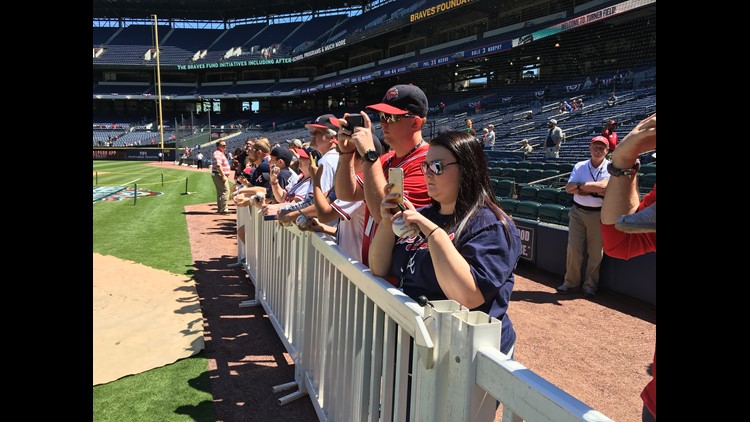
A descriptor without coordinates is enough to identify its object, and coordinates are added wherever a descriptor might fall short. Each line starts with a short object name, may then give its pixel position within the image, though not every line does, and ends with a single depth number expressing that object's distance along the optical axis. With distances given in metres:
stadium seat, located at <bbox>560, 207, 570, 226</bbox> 6.85
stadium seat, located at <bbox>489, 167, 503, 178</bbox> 11.90
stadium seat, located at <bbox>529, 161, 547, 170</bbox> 11.55
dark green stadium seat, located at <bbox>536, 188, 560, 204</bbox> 7.76
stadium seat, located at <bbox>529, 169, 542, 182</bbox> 10.34
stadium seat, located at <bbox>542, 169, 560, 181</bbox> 10.12
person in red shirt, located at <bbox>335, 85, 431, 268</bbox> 2.43
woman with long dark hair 1.73
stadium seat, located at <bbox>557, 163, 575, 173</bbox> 10.32
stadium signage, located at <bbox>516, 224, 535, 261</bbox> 7.27
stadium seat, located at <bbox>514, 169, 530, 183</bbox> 10.72
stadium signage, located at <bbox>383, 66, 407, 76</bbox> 37.84
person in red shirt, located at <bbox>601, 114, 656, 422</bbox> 1.44
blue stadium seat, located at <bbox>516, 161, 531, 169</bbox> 12.12
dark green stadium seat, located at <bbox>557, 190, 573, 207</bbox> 7.42
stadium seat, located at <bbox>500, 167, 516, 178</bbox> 11.36
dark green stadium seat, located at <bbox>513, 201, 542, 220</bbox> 7.43
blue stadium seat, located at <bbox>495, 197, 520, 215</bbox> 7.95
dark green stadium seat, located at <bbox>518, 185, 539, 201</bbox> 8.24
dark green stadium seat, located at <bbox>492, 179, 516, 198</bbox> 9.34
